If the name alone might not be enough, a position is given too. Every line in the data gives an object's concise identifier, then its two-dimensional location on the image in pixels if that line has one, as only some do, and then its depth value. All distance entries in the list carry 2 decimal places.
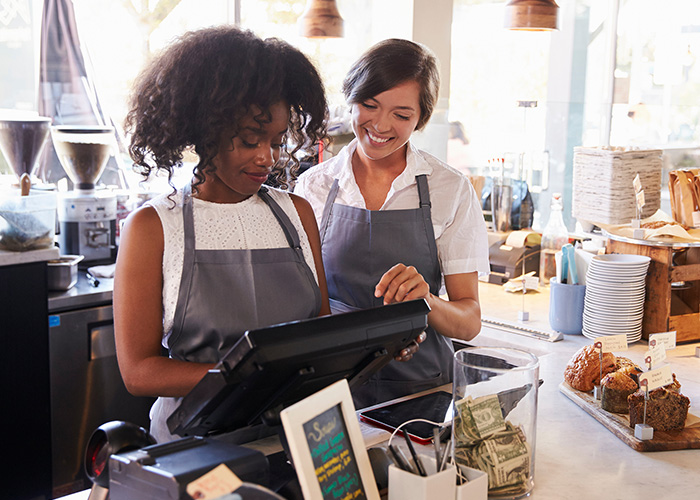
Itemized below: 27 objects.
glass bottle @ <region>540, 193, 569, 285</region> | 3.36
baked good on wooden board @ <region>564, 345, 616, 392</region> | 2.03
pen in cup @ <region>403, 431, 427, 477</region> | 1.21
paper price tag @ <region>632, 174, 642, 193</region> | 2.96
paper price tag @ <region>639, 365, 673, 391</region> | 1.73
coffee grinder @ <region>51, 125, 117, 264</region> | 3.46
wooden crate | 2.69
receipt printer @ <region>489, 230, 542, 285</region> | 3.47
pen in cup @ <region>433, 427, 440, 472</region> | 1.22
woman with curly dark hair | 1.54
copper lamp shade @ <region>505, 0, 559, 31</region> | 3.07
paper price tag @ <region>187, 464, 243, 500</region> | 0.92
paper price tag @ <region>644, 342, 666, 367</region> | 1.81
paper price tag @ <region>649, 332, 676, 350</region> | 1.90
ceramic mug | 2.74
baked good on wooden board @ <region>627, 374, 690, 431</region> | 1.76
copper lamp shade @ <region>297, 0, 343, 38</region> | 3.72
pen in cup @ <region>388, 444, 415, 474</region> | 1.22
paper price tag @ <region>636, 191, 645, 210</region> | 2.95
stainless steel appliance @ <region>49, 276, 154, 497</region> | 3.09
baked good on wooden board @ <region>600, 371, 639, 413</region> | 1.86
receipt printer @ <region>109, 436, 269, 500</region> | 0.97
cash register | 1.01
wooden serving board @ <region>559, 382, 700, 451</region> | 1.71
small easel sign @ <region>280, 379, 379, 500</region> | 1.05
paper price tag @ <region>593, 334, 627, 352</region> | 1.92
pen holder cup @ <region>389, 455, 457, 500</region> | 1.18
